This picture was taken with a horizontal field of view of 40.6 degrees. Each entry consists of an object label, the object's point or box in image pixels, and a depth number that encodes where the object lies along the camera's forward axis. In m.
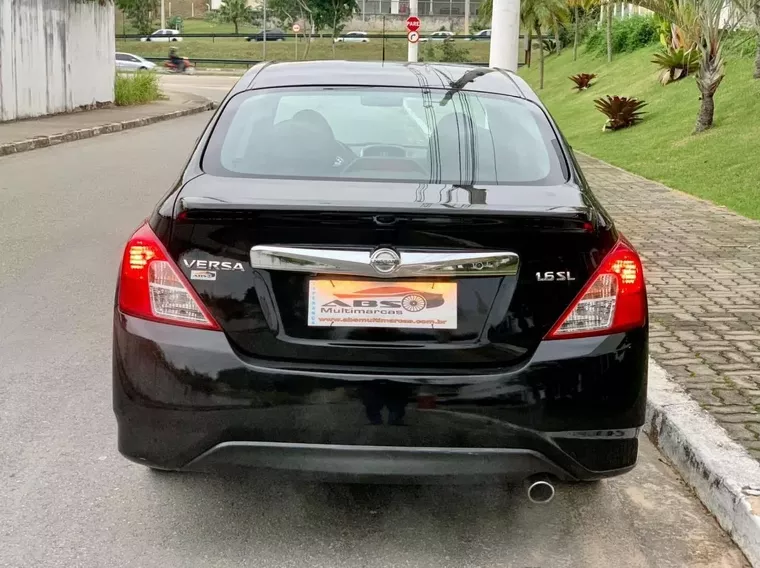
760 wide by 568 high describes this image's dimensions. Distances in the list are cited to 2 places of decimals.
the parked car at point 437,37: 76.81
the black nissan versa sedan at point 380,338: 3.15
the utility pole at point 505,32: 13.38
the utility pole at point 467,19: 100.40
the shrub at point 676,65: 23.11
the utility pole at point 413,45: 30.41
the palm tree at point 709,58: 15.43
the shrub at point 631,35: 34.97
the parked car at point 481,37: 80.10
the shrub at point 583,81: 30.75
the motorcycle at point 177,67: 58.34
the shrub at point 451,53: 58.50
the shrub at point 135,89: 28.02
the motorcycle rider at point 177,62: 57.97
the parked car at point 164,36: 85.25
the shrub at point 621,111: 19.88
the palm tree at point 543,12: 42.66
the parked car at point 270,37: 86.36
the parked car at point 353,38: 85.38
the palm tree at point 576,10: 22.85
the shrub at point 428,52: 60.78
